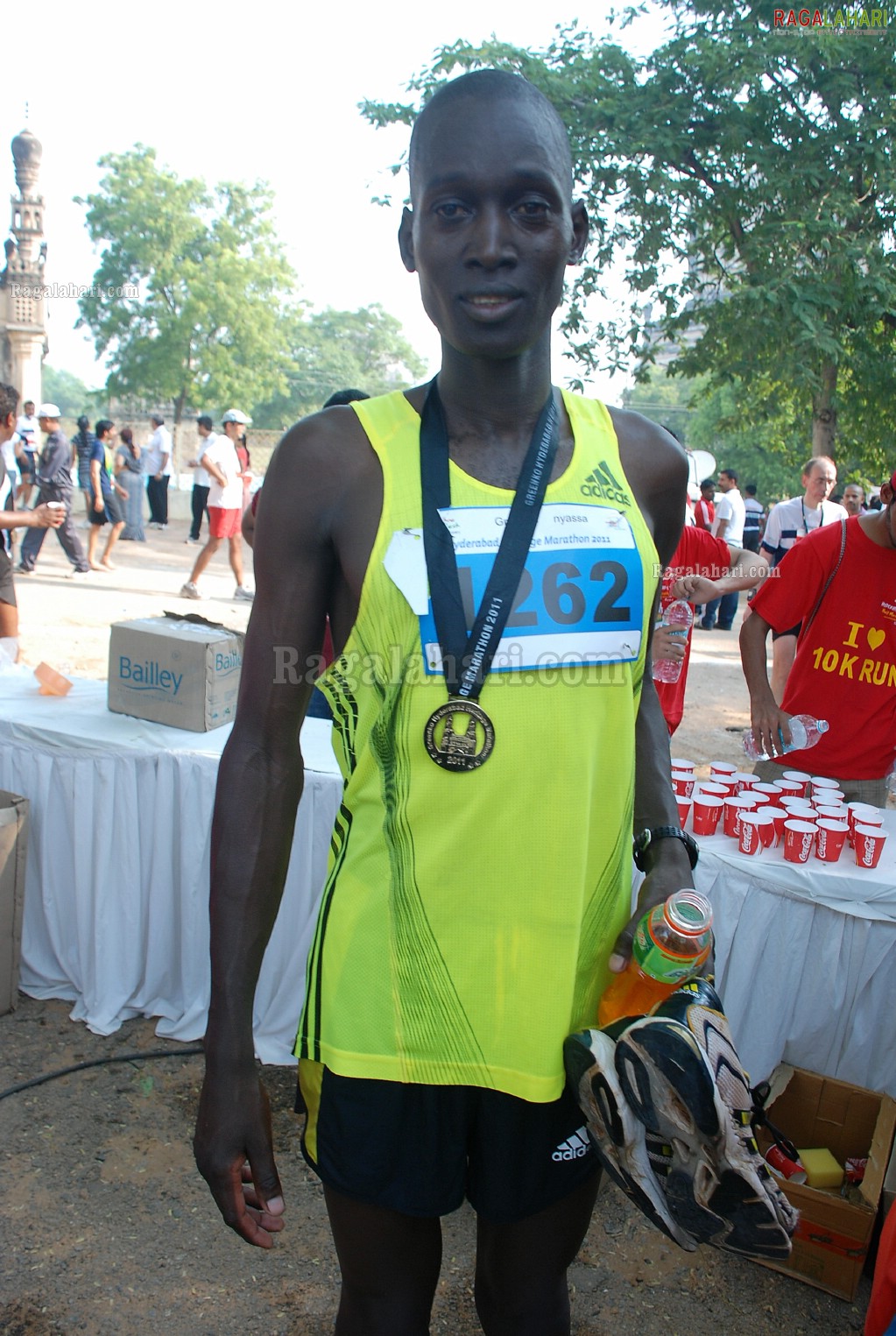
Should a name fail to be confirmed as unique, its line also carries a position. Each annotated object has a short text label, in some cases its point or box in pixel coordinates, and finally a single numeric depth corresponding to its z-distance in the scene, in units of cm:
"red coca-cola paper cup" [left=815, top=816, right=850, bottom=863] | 318
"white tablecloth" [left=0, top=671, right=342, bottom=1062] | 368
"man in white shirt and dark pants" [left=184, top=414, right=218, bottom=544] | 1856
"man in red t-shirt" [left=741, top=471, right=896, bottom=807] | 370
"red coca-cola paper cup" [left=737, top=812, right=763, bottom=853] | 319
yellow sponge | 299
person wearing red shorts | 1130
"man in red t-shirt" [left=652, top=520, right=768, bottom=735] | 478
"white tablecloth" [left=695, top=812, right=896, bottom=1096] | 315
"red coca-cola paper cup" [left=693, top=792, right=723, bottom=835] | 331
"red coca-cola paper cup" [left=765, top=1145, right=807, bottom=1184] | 295
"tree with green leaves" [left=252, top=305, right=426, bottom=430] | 8381
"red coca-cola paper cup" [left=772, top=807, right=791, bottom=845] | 325
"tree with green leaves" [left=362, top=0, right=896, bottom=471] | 1218
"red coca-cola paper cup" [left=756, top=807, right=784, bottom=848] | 322
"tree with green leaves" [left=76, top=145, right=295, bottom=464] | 4178
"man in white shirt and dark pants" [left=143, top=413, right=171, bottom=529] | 1927
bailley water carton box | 378
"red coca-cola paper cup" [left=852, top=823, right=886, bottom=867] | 315
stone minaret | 3328
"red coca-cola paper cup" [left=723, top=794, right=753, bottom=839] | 328
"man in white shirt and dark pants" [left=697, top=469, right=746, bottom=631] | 1385
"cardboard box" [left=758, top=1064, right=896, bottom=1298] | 272
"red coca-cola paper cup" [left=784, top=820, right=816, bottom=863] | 315
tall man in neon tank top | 127
